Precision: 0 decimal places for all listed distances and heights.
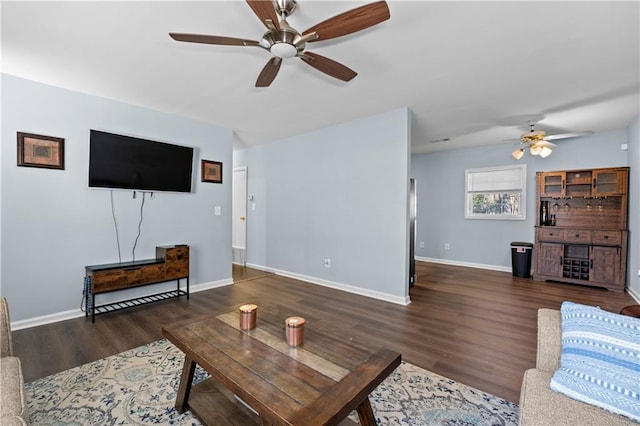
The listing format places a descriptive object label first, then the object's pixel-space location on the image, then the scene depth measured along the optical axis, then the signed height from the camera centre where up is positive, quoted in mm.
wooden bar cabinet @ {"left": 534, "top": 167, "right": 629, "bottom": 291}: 4359 -209
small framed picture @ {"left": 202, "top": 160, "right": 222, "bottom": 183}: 4266 +587
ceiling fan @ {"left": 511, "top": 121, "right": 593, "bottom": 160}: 4004 +1071
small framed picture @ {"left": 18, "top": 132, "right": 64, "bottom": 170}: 2854 +583
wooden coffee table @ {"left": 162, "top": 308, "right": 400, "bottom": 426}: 1107 -751
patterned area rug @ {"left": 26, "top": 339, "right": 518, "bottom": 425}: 1650 -1221
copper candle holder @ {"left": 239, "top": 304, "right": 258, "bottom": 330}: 1741 -675
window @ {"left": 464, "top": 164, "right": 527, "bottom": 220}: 5484 +424
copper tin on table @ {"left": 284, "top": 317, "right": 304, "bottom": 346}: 1560 -678
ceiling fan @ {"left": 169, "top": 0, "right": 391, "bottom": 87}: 1505 +1068
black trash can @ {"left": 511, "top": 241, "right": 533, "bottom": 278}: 5035 -821
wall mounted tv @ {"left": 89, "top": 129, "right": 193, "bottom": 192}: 3227 +557
